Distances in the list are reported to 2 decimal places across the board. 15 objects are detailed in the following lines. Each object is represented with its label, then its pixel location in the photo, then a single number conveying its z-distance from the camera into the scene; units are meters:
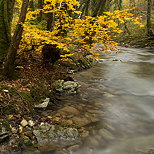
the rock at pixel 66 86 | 6.33
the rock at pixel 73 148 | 3.54
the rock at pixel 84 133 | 3.97
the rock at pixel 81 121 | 4.42
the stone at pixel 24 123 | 3.81
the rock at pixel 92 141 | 3.78
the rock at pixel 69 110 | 4.97
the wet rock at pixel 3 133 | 3.29
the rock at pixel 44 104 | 4.82
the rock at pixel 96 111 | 5.18
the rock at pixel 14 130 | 3.54
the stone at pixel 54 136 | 3.57
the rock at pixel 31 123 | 3.88
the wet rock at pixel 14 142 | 3.27
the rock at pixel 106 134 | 4.08
